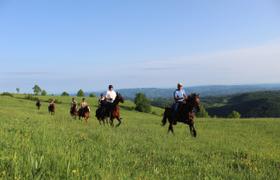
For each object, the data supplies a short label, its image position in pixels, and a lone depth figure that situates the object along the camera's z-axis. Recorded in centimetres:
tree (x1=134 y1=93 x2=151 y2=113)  11725
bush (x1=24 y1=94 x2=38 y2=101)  10970
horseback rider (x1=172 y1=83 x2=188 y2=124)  2159
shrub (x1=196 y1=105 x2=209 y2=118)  13684
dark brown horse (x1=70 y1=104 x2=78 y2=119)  4009
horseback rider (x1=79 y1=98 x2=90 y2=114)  3684
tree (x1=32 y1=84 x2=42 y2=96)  18175
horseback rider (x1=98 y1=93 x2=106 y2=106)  2716
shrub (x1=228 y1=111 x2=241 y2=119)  14462
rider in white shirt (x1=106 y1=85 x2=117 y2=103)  2584
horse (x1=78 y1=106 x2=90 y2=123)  3641
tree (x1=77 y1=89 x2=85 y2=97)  16419
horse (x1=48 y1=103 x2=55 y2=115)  4909
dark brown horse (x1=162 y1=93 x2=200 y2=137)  2073
